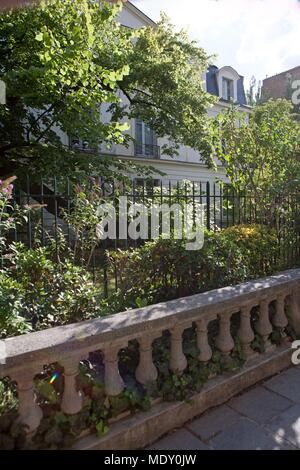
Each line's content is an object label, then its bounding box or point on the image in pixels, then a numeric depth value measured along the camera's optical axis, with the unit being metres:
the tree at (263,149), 5.08
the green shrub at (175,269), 3.25
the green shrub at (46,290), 2.60
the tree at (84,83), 5.66
